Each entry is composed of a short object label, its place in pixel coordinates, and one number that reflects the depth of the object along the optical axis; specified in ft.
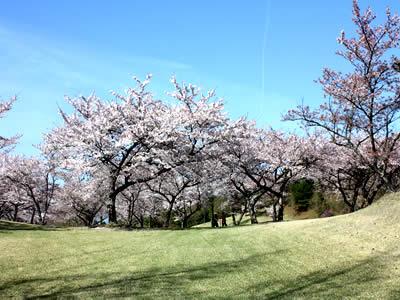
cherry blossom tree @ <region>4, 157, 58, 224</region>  137.59
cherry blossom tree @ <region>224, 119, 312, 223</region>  109.40
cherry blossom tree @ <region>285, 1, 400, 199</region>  69.15
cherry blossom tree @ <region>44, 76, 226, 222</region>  86.07
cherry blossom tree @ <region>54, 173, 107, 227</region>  131.14
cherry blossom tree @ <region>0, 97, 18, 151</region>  80.48
